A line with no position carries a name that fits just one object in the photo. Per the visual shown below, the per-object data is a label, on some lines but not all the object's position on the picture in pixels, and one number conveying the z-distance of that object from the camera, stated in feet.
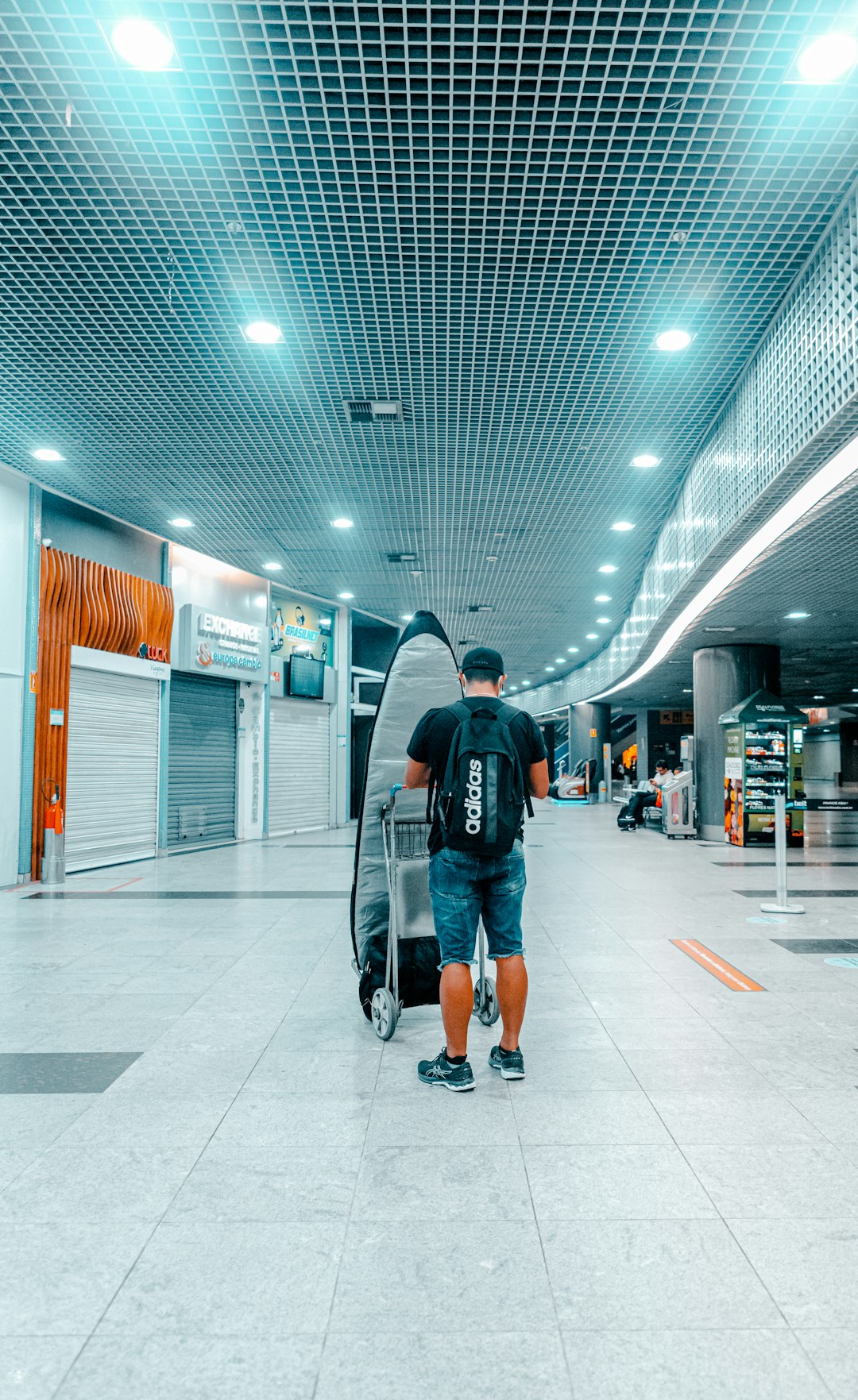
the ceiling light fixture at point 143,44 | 11.71
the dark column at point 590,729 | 98.43
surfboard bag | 13.11
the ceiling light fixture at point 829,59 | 11.73
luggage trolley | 12.78
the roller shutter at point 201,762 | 40.55
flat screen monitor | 49.67
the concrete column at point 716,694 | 47.42
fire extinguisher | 29.63
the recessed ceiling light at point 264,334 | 19.71
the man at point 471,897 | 10.71
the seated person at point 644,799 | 57.41
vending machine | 43.19
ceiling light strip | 19.38
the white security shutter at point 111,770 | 32.68
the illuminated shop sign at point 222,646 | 40.19
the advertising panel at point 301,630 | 50.08
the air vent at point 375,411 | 23.77
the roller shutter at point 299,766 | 49.42
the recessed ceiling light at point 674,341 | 20.02
